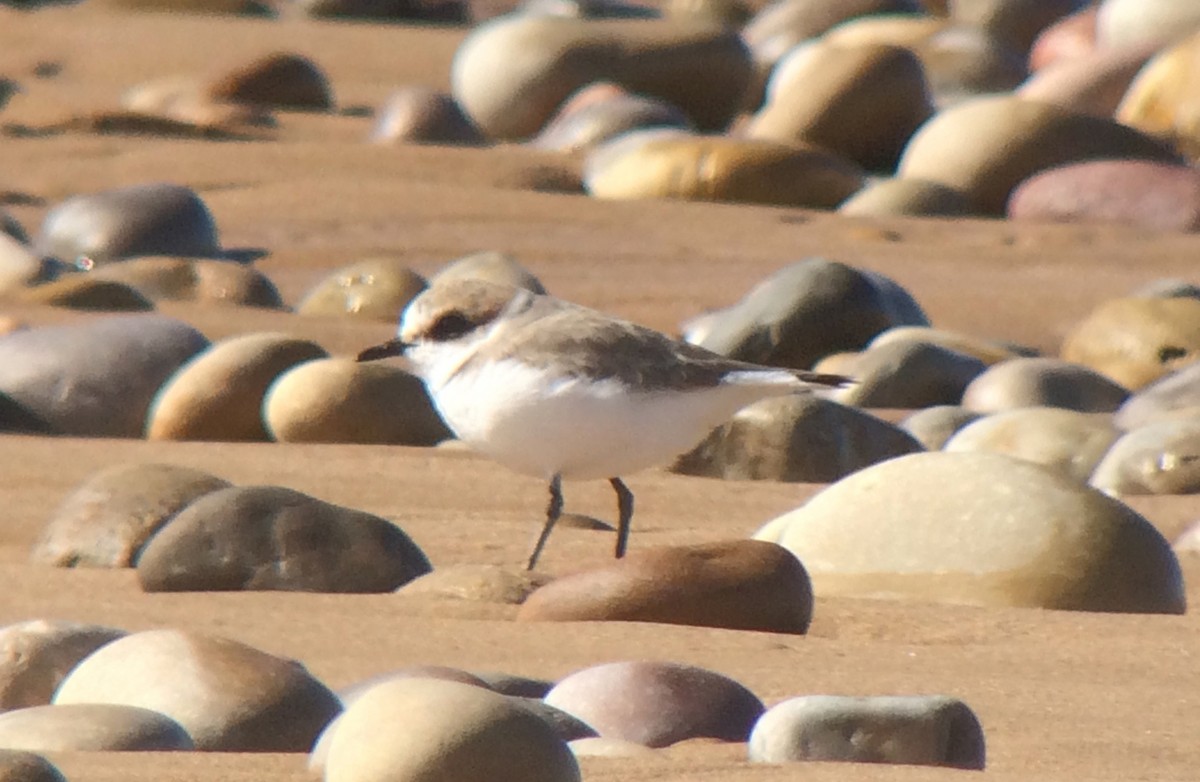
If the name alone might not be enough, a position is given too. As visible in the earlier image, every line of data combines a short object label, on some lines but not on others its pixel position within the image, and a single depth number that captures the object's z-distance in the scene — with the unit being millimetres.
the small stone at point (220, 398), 10891
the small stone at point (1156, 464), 9961
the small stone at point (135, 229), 15164
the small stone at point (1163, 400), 11172
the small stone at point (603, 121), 19500
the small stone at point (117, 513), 8312
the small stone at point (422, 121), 19703
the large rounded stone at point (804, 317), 12461
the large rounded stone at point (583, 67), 21328
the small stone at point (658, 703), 5852
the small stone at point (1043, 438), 10508
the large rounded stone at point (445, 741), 4738
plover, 7984
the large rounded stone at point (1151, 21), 22734
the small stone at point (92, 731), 5258
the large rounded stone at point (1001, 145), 17656
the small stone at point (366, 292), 13531
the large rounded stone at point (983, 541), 7863
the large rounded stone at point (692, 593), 7312
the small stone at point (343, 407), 10641
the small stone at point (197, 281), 13812
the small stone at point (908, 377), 11937
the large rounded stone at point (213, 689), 5633
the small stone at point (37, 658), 6219
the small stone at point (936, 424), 11117
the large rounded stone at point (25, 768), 4551
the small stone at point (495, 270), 13203
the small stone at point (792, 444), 10367
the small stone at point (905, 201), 17031
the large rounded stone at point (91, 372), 11148
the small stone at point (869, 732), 5477
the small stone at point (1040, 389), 11711
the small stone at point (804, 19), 25828
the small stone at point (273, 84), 21109
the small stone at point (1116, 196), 16781
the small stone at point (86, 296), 13203
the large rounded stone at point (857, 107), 19156
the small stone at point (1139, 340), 12922
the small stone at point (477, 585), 7621
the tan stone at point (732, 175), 17062
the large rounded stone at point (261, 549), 7742
